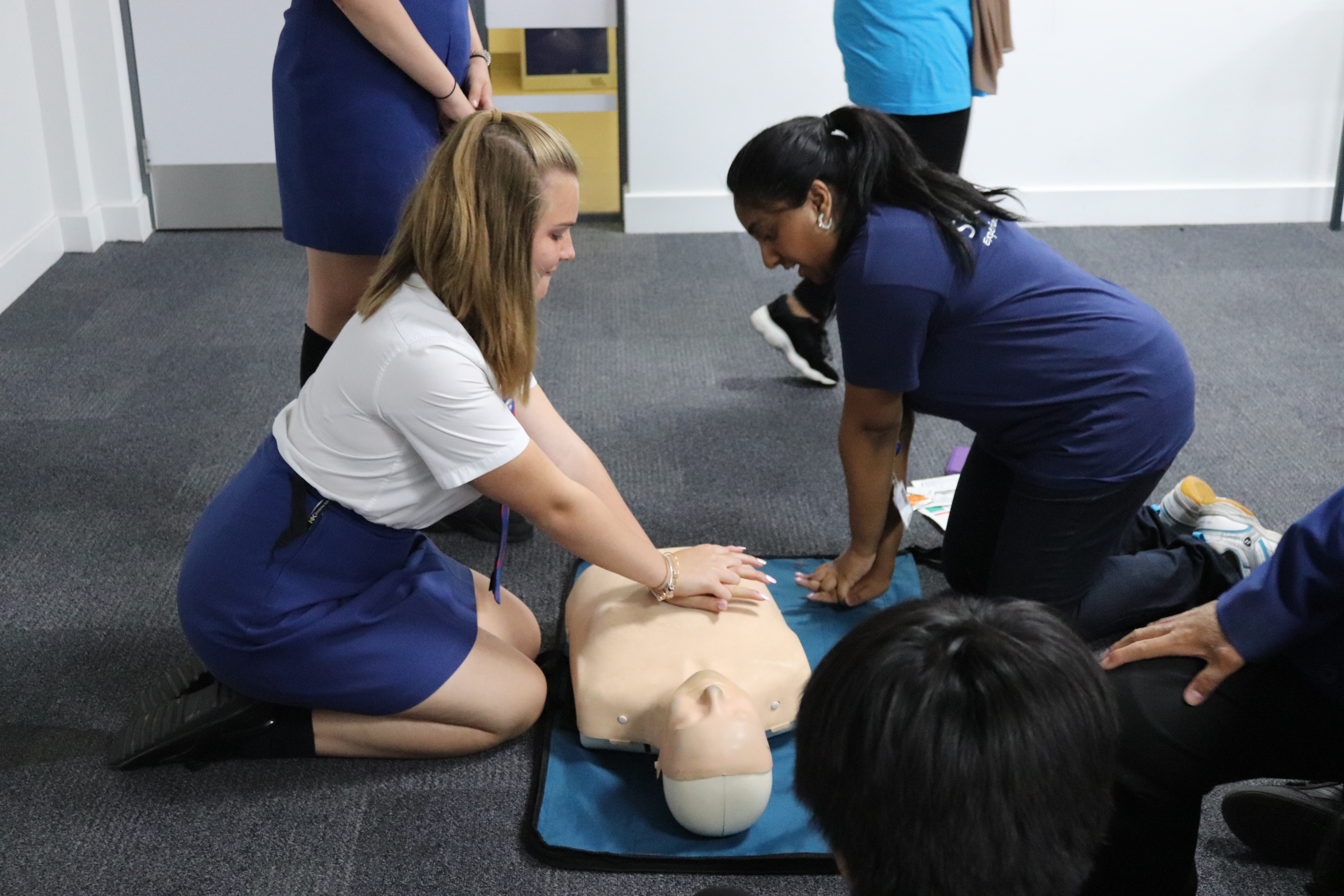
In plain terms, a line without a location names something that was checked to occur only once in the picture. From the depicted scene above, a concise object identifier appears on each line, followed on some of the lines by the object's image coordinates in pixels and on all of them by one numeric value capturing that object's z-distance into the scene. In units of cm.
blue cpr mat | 148
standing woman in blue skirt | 188
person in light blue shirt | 263
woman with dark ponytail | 158
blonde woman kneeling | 141
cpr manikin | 147
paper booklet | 223
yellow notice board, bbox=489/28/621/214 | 384
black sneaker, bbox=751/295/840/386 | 281
